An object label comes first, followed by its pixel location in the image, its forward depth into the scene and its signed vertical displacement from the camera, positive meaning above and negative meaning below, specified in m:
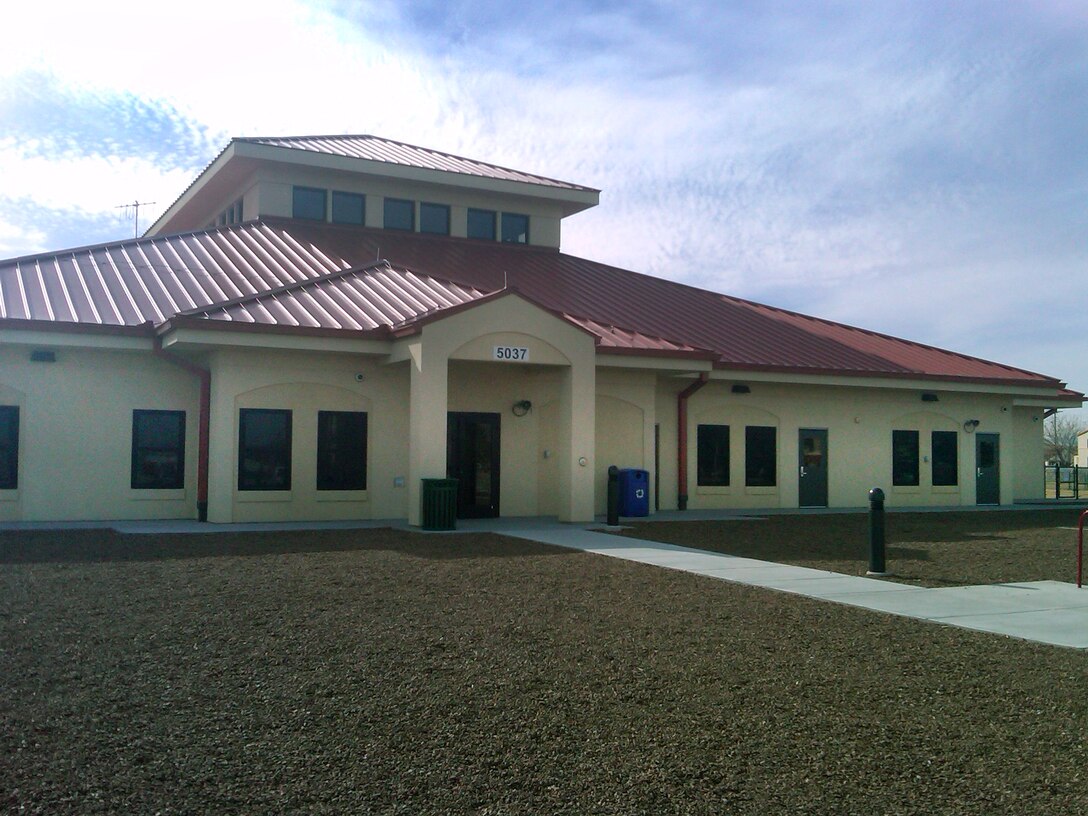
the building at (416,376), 19.73 +1.86
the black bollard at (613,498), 20.55 -0.76
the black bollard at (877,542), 14.09 -1.08
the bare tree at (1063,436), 91.06 +2.78
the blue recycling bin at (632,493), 23.20 -0.74
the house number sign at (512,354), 20.33 +2.06
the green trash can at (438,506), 19.20 -0.89
